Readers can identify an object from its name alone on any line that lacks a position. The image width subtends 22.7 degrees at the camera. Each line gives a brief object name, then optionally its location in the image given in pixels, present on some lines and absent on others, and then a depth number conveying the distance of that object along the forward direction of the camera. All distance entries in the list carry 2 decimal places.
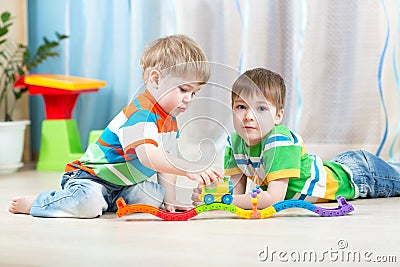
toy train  2.44
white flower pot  3.67
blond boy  2.43
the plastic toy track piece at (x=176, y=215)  2.46
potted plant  3.69
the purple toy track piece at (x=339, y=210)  2.48
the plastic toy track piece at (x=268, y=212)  2.46
